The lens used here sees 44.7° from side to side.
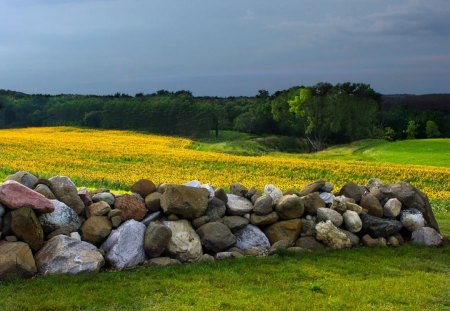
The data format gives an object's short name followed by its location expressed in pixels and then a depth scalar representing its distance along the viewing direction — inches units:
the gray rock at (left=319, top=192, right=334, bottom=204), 626.2
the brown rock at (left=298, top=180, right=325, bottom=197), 650.2
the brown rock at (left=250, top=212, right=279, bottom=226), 577.9
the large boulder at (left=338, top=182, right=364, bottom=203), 654.5
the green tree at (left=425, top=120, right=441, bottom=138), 4352.9
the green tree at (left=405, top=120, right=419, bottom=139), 4382.4
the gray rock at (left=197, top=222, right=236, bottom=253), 539.8
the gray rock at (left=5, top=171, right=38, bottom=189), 542.8
